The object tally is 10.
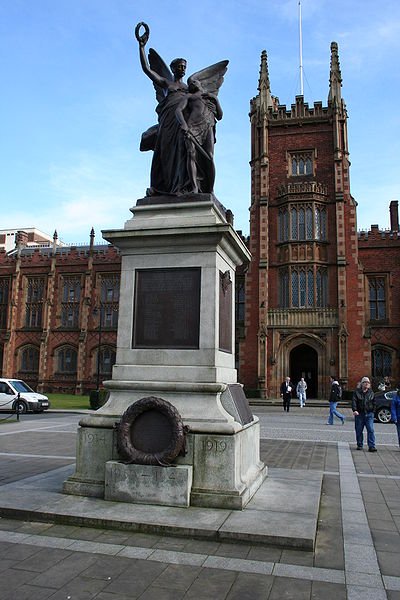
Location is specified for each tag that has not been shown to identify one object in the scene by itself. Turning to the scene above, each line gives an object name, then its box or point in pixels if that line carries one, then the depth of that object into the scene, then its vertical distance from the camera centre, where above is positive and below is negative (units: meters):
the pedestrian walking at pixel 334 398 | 17.80 -0.87
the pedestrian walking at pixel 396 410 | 11.80 -0.81
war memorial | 5.56 +0.31
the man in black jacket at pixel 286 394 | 25.08 -1.00
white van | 22.77 -1.35
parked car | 20.08 -1.28
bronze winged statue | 7.09 +3.56
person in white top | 28.00 -0.97
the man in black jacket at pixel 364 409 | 11.76 -0.79
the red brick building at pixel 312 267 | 33.31 +7.46
